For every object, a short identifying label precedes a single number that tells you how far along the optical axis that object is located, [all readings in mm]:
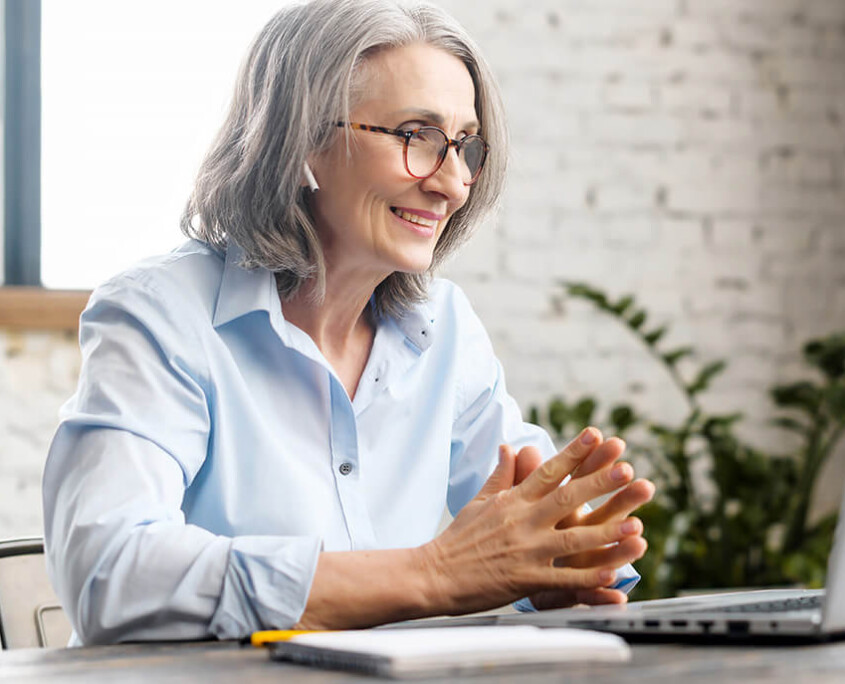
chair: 1407
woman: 1183
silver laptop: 1039
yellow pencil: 1090
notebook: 968
